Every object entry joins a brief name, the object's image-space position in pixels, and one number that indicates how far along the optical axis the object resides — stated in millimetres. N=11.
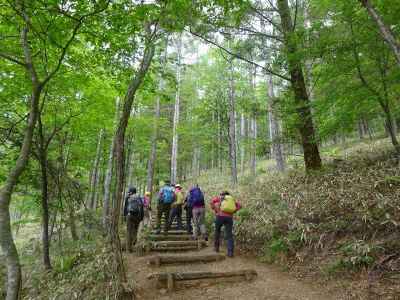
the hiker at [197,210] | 8831
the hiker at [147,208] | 11664
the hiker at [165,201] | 8781
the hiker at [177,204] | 8928
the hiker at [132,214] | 7449
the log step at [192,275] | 4879
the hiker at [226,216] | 6914
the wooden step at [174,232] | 9203
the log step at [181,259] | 5996
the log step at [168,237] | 8109
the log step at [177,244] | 7398
